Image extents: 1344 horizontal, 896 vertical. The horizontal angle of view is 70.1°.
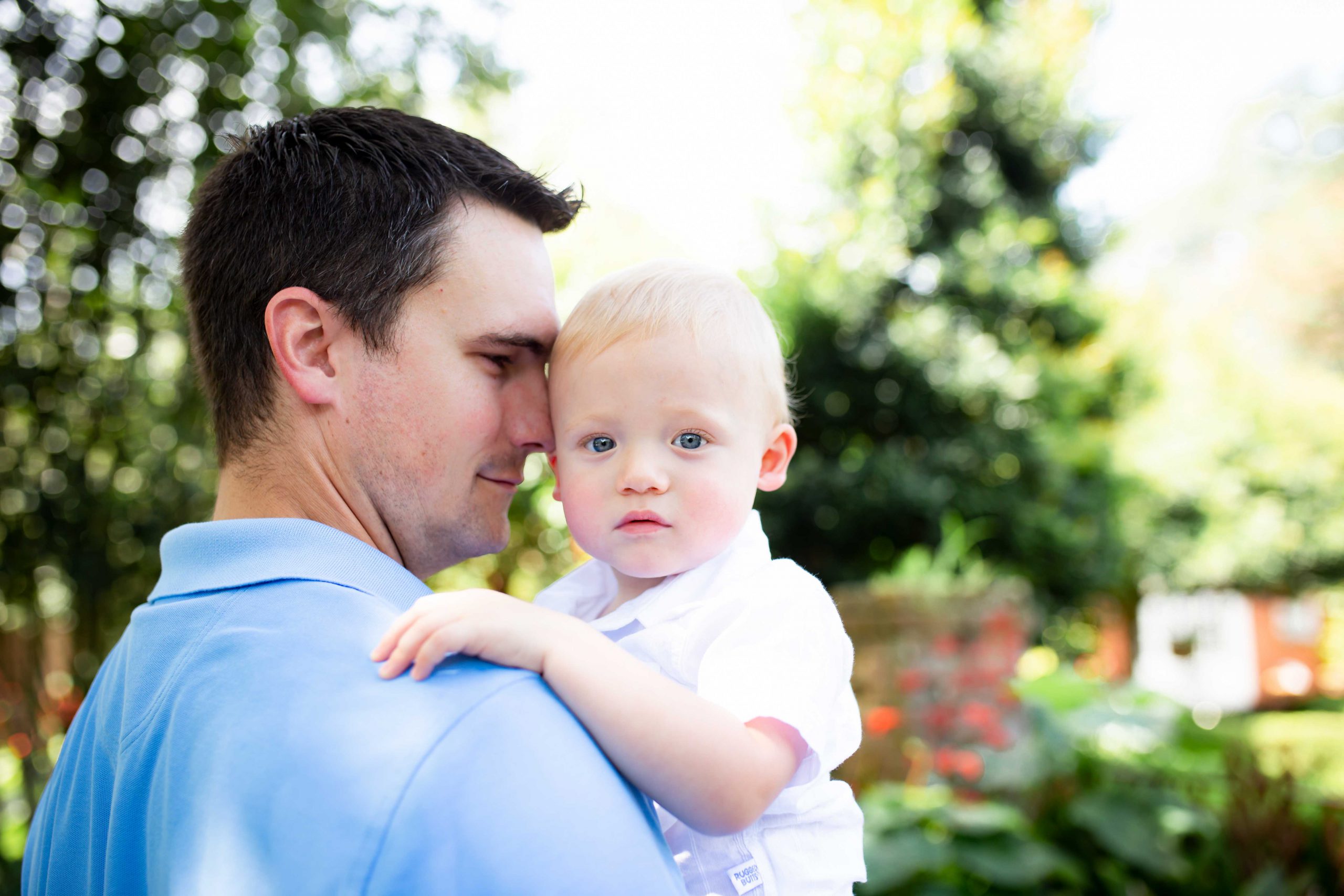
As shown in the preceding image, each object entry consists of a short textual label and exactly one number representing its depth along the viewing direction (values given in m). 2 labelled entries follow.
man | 0.85
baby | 1.02
